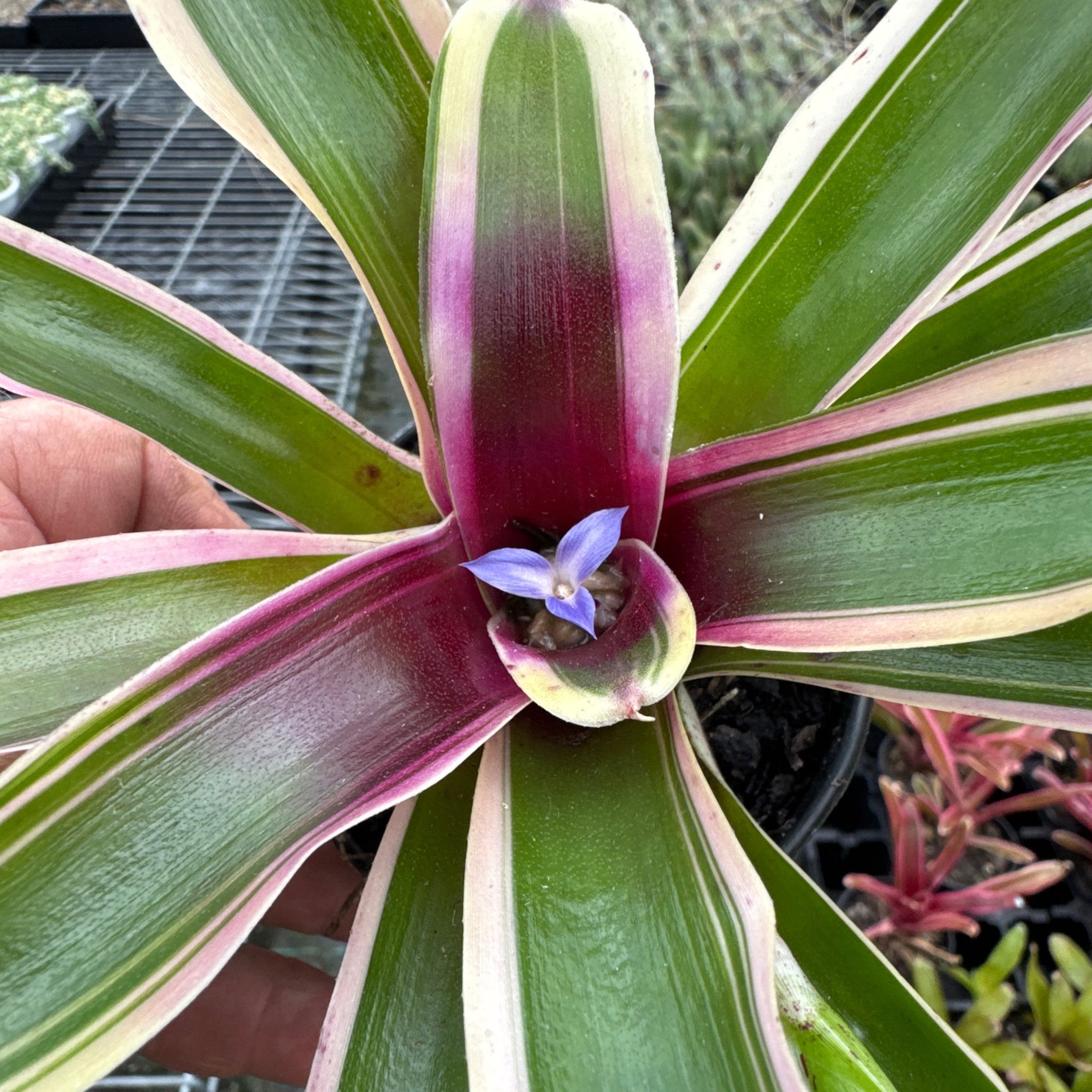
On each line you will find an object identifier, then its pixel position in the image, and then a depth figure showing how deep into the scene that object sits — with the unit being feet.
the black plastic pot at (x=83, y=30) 1.96
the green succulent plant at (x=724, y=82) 1.35
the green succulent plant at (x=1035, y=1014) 0.84
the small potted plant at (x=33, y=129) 1.47
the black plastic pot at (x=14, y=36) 2.01
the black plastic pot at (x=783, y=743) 0.74
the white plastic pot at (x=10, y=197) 1.45
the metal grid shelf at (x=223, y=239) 1.37
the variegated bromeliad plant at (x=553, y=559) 0.42
